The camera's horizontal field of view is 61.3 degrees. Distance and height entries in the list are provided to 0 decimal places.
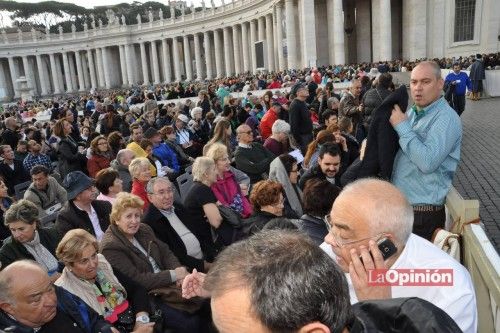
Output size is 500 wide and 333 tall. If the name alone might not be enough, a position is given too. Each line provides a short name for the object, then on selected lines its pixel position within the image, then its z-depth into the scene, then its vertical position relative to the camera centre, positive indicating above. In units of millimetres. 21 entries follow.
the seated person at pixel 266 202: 4117 -1191
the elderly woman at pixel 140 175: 5508 -1129
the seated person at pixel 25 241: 3969 -1381
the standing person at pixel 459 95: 13328 -982
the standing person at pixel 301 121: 8203 -885
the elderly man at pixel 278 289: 1040 -529
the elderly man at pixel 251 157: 6527 -1200
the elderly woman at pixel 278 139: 7324 -1073
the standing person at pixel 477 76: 18031 -629
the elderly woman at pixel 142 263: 3762 -1574
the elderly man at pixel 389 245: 1850 -761
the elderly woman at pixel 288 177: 5517 -1311
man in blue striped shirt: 2887 -559
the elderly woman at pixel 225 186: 5316 -1326
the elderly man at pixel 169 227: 4352 -1451
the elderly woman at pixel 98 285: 3311 -1550
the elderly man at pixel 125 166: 6648 -1210
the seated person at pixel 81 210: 4691 -1334
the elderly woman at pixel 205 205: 4594 -1318
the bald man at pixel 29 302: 2742 -1329
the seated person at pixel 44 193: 6051 -1422
